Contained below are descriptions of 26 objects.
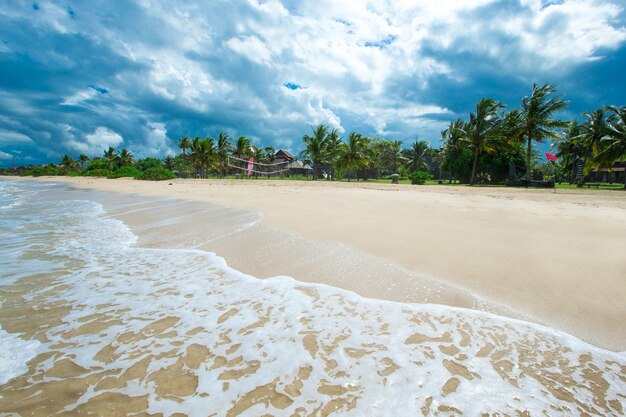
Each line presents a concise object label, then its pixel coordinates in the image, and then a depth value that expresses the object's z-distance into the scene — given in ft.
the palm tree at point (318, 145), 132.57
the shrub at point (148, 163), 216.51
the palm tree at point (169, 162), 226.58
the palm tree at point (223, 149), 152.87
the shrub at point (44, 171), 252.89
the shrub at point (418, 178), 91.09
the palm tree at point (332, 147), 134.41
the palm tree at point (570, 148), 117.91
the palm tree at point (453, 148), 112.47
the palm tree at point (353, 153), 125.08
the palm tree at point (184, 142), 191.42
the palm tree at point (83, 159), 272.51
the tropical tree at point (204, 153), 143.23
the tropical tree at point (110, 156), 226.99
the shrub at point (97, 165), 213.46
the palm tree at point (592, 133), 93.86
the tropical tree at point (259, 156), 182.70
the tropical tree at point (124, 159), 231.71
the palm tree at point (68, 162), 262.67
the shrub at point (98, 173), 194.08
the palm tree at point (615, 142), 73.97
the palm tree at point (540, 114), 84.10
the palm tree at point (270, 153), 200.54
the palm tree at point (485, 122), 95.03
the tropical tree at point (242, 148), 156.87
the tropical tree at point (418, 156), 165.25
